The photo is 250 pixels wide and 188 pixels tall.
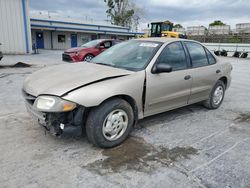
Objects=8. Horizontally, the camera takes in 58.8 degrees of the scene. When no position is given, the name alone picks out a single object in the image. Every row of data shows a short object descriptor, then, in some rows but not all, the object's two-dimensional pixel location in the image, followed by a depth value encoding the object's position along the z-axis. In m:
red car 11.42
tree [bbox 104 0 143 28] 50.09
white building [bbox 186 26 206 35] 39.31
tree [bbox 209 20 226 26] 59.75
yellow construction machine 22.02
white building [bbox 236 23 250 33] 36.81
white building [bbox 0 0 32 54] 16.73
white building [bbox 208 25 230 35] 37.12
